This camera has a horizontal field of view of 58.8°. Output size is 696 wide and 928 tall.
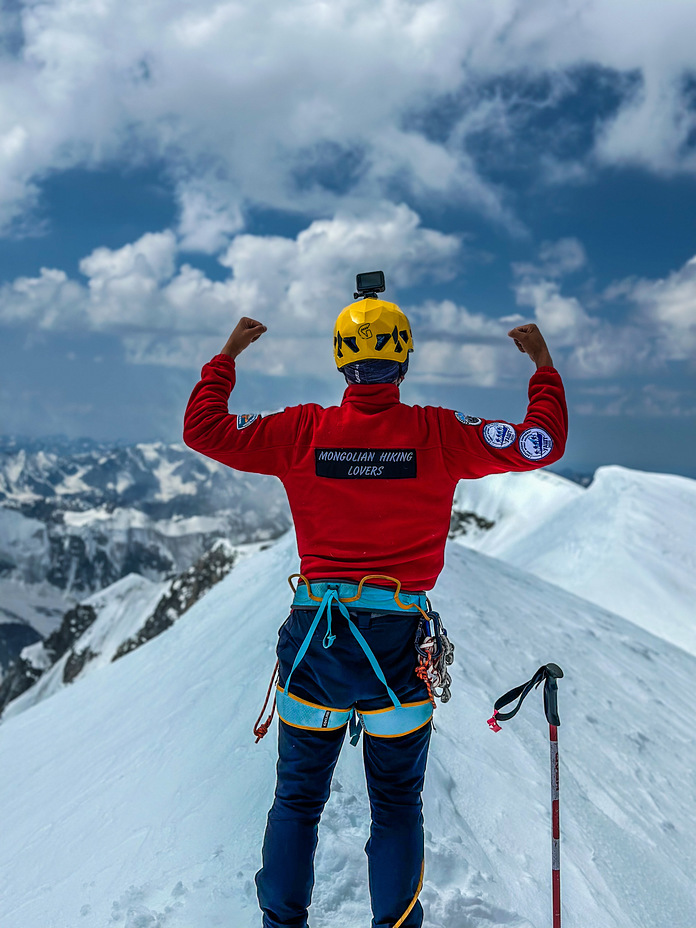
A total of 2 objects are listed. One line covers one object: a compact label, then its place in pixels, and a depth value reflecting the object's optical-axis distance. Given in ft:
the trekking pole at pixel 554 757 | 11.12
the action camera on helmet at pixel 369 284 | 12.13
